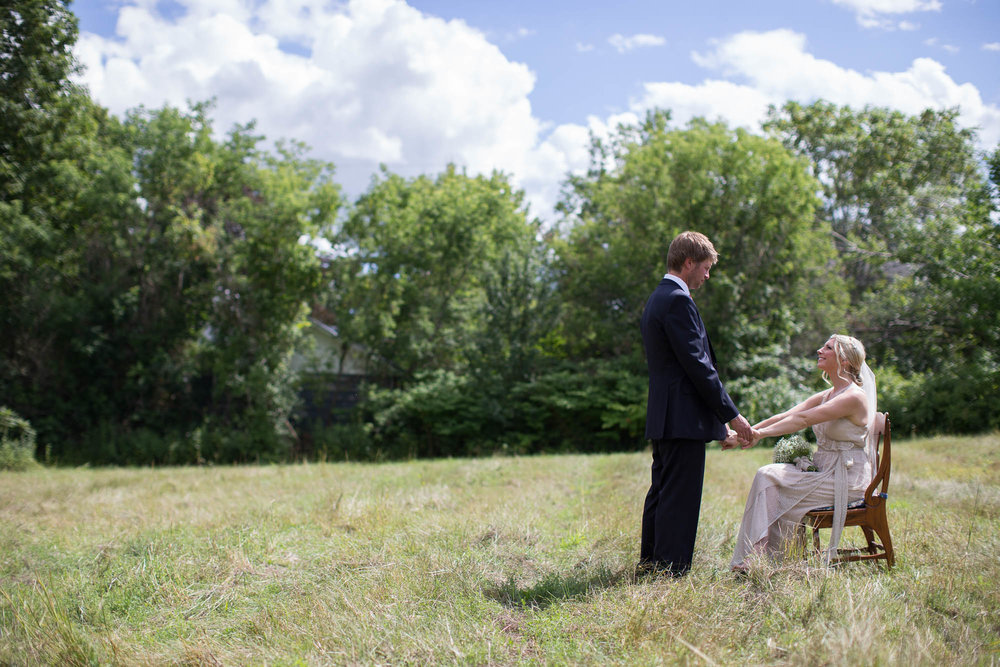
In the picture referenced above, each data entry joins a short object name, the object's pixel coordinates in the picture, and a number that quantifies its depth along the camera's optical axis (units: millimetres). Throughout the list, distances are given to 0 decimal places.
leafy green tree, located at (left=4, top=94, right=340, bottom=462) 19812
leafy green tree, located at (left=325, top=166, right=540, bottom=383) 21188
